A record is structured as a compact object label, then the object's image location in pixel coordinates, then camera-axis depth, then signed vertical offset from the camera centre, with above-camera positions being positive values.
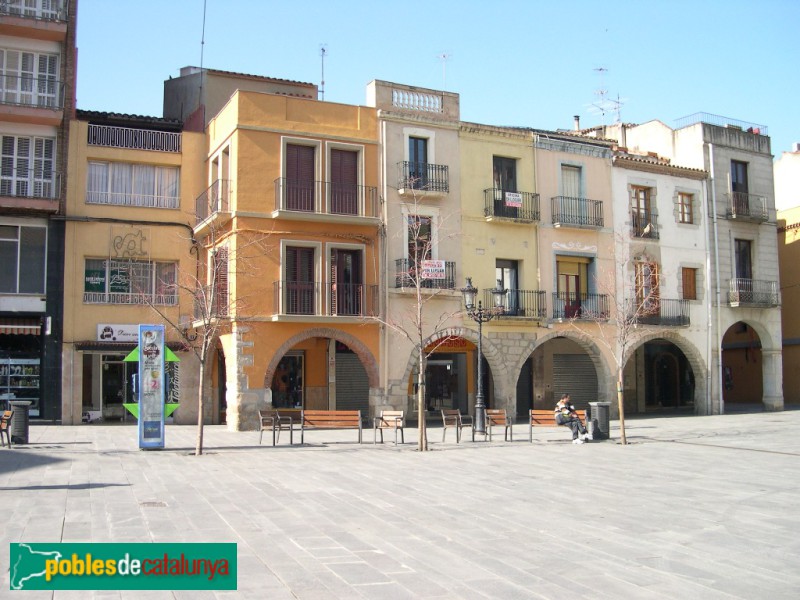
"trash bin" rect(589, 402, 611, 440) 20.92 -1.34
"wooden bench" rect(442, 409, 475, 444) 20.40 -1.25
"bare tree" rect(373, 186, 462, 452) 26.47 +3.26
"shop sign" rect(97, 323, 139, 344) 26.52 +1.33
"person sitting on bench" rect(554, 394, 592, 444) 20.28 -1.29
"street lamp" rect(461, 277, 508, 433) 21.20 +1.53
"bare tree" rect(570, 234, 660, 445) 29.84 +2.98
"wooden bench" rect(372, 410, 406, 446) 19.90 -1.27
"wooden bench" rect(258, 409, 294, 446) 19.30 -1.18
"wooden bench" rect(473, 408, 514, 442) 21.17 -1.26
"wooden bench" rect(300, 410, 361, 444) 20.12 -1.20
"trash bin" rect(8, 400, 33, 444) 18.45 -1.13
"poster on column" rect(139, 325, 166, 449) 17.69 -0.30
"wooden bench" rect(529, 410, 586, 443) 21.20 -1.27
